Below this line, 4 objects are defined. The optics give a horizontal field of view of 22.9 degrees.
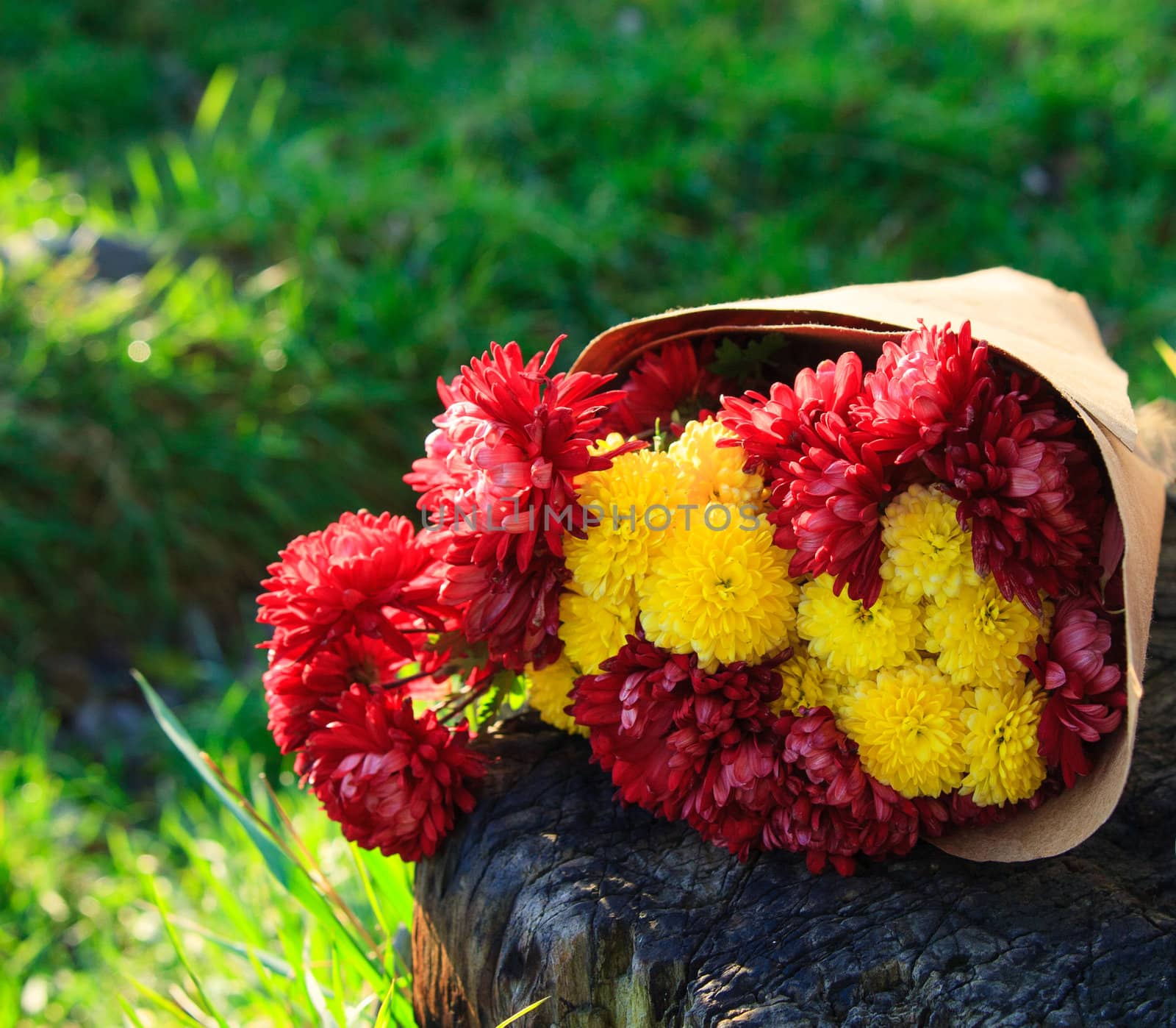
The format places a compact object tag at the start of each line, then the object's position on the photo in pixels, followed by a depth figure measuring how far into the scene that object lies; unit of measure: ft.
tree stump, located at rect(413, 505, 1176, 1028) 2.76
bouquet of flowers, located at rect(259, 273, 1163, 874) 2.73
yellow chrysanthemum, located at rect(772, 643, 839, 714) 2.82
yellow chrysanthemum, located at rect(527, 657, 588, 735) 2.97
